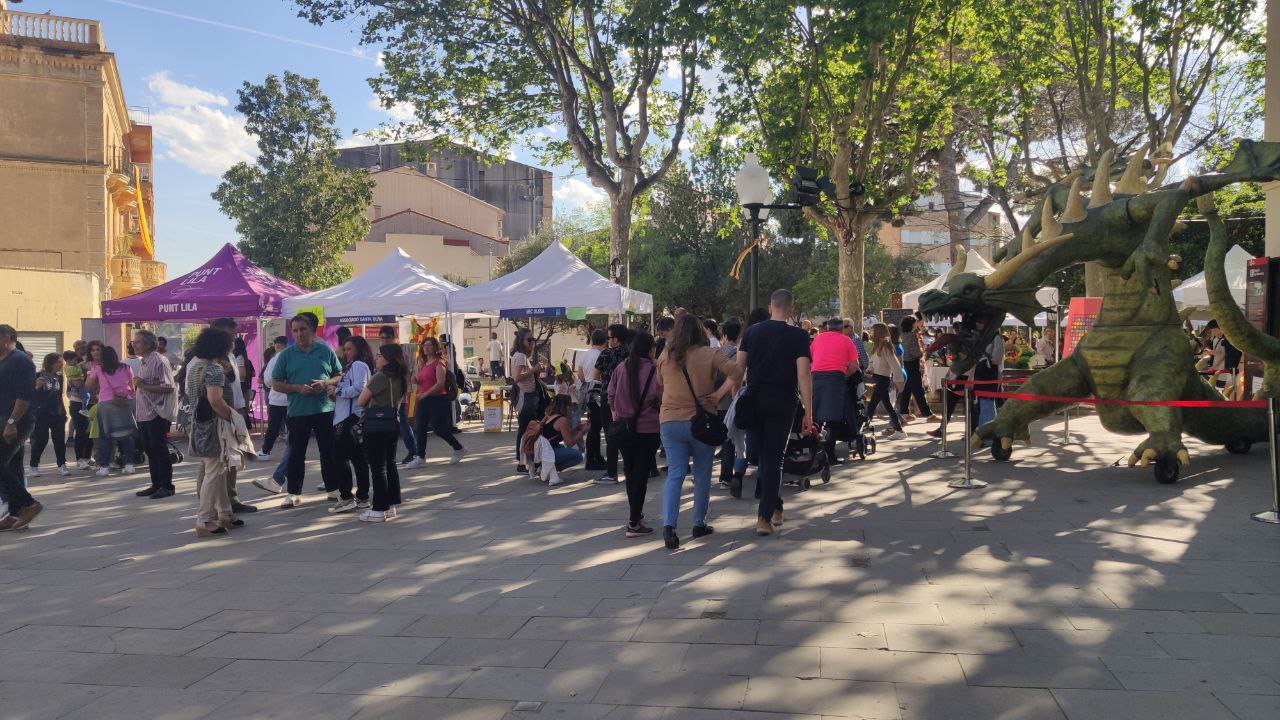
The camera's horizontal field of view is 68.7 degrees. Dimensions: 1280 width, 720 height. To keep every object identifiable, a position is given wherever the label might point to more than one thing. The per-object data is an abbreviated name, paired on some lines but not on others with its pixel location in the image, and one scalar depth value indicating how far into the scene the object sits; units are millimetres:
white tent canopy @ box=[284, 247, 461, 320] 15359
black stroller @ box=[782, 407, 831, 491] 8836
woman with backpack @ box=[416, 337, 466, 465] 11602
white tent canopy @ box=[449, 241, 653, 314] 14555
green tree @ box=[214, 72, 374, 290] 33094
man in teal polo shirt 8570
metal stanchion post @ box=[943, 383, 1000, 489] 8898
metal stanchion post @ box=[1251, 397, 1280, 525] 6965
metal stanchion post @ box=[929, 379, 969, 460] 11080
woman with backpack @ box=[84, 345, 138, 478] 10797
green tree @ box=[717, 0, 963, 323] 16438
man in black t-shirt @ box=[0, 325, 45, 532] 7758
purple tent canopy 14867
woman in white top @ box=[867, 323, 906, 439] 13281
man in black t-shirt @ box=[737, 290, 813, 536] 6844
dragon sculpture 9055
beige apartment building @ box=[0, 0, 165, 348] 28031
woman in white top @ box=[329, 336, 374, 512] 8234
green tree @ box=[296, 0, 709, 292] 17406
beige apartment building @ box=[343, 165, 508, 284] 51875
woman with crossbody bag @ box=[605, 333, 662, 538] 7125
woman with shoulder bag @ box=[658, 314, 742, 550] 6789
